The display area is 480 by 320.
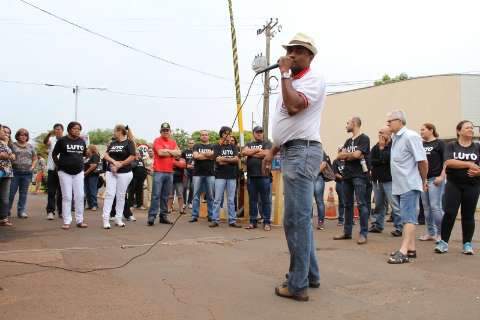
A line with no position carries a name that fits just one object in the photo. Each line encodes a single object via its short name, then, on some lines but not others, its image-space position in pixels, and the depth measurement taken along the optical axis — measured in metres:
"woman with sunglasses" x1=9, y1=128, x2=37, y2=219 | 9.81
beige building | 19.56
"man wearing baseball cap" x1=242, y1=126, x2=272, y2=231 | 8.99
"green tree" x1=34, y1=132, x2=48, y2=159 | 75.31
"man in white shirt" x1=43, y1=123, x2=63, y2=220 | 10.01
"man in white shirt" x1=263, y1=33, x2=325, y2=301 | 4.07
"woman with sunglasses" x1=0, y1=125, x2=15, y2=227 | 8.62
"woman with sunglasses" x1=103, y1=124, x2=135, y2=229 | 8.68
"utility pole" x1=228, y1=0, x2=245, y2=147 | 10.57
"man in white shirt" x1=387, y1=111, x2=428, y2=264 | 6.09
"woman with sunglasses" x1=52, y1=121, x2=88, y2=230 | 8.39
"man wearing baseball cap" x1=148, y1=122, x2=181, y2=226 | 9.18
